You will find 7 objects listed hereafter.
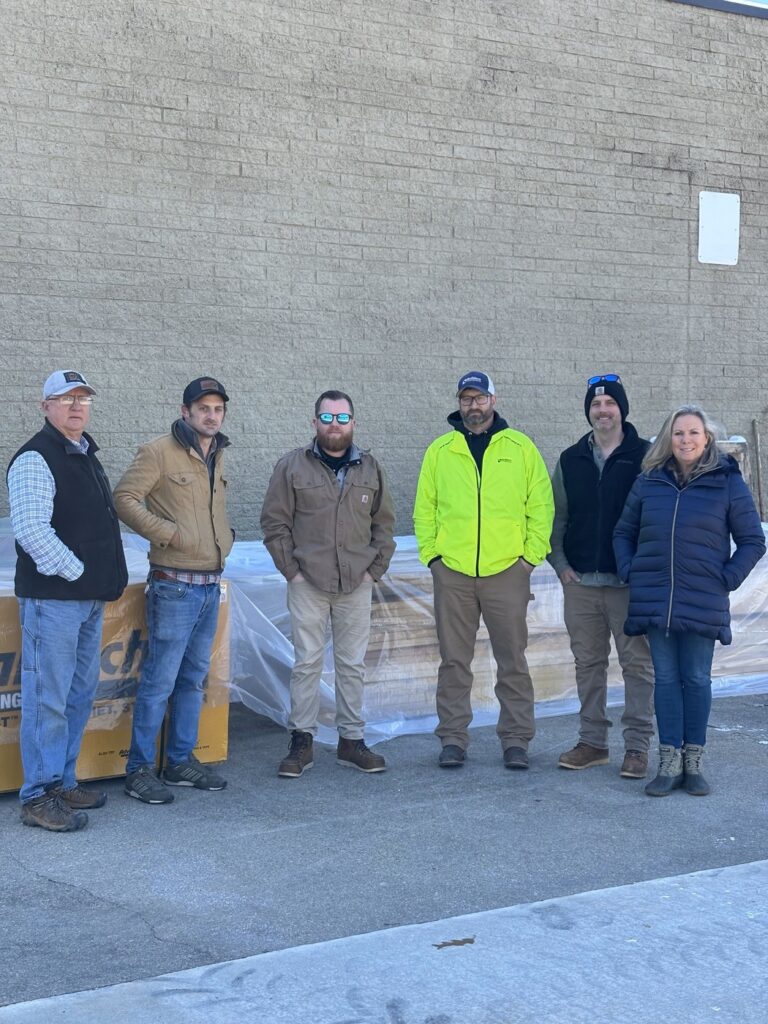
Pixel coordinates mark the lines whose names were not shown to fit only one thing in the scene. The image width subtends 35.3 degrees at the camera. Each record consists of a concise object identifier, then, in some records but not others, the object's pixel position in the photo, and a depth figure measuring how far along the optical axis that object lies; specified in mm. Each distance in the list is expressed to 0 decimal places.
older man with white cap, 5277
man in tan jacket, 5879
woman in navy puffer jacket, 5895
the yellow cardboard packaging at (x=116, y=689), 6133
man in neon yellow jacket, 6473
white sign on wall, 10734
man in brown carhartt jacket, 6414
